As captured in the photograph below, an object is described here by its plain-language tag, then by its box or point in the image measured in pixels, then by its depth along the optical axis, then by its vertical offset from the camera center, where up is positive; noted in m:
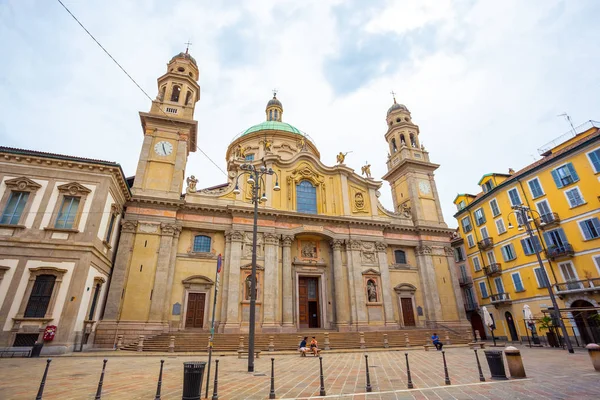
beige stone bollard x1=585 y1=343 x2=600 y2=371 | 9.02 -0.81
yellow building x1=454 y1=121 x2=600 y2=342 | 19.81 +6.22
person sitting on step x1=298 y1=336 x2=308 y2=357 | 14.38 -0.73
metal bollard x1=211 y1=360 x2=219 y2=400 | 6.10 -1.12
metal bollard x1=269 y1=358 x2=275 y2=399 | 6.32 -1.16
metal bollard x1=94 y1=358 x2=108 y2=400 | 5.78 -0.98
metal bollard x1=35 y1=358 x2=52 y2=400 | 5.40 -0.87
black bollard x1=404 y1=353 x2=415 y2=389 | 7.21 -1.21
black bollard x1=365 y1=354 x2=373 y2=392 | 6.92 -1.18
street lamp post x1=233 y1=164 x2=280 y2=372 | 9.63 +1.80
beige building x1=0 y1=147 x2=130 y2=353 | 13.40 +4.16
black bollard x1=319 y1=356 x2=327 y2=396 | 6.58 -1.20
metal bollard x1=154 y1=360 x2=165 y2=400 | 5.86 -1.03
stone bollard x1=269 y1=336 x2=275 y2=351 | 16.30 -0.63
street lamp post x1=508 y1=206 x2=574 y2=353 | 14.80 +1.07
